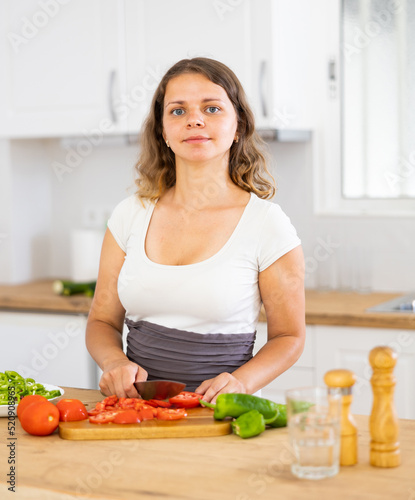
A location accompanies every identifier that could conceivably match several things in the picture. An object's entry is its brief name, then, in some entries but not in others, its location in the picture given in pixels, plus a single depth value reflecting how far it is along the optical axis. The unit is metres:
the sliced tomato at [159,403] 1.93
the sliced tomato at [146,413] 1.87
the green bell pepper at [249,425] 1.81
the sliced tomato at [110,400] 1.94
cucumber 3.55
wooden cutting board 1.83
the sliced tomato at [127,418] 1.85
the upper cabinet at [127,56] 3.25
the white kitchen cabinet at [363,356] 2.87
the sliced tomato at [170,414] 1.87
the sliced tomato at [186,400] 1.92
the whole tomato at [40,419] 1.85
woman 2.14
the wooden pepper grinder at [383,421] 1.67
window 3.45
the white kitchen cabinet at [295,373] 3.01
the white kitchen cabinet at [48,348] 3.42
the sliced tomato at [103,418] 1.86
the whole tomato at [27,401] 1.90
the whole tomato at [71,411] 1.87
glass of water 1.63
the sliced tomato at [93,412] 1.90
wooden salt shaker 1.66
